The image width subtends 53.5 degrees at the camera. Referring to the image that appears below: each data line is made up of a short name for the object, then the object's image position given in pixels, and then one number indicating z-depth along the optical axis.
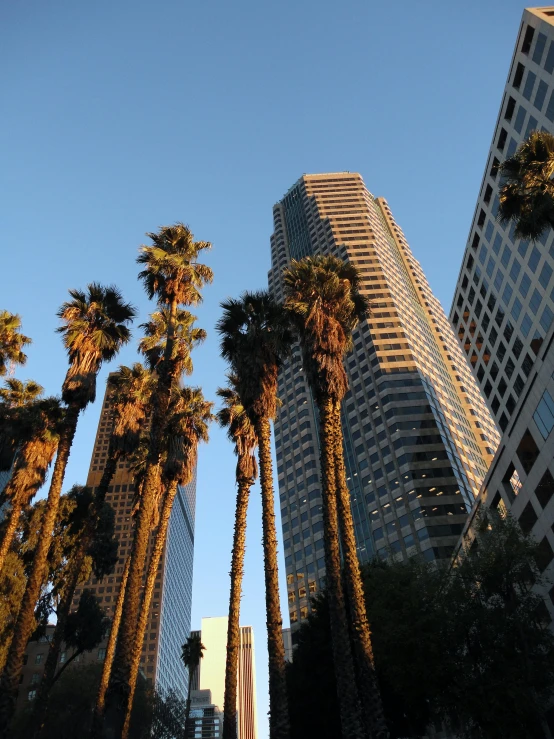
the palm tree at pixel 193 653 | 55.25
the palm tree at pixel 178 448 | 27.69
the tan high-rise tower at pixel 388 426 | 74.94
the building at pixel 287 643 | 96.64
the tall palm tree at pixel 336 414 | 17.42
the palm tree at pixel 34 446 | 30.20
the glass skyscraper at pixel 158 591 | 143.62
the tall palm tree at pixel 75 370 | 20.83
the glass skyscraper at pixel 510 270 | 49.81
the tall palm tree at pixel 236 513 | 24.62
